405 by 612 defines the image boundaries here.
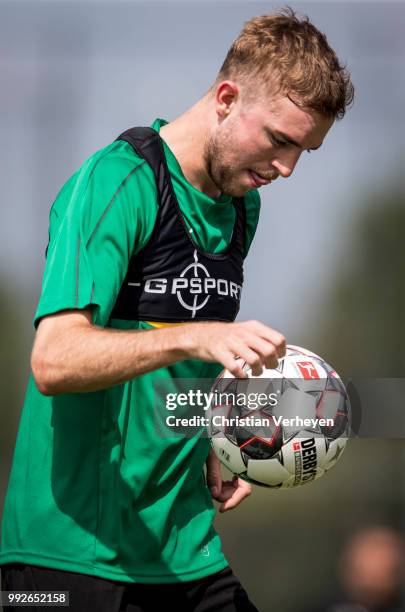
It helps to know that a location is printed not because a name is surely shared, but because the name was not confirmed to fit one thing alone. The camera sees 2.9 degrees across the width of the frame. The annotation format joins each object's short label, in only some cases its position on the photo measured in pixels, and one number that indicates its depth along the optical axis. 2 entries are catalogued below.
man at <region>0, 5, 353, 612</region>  9.03
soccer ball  9.10
